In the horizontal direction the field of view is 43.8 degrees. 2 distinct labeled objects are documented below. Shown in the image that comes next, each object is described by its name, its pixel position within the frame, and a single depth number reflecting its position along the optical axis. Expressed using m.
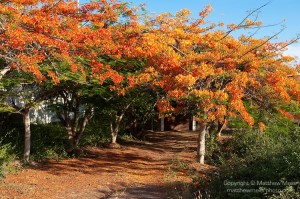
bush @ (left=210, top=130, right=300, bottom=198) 6.70
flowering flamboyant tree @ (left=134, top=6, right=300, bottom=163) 10.62
